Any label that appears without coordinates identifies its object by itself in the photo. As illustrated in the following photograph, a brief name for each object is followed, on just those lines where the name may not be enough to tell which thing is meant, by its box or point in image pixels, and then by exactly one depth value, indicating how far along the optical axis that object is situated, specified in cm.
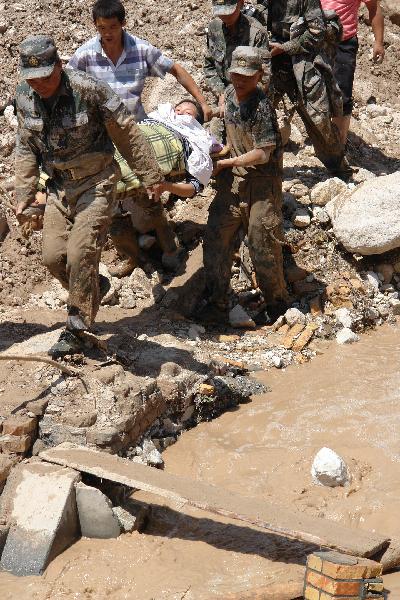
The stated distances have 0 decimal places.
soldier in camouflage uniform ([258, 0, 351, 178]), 802
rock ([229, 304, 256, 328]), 751
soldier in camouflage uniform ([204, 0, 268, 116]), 753
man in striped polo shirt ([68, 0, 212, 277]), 711
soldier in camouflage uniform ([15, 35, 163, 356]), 577
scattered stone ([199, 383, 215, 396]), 629
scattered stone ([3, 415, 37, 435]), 543
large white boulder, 773
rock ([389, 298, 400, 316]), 784
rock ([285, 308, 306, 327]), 747
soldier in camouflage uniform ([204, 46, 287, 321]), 673
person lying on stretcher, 678
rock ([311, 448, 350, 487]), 545
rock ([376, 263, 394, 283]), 802
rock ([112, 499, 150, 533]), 507
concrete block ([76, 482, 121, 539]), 504
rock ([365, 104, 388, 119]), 1005
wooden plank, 460
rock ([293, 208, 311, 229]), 809
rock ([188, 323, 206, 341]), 715
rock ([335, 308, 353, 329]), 750
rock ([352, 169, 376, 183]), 851
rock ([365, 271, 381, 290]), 792
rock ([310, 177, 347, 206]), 823
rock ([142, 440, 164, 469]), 570
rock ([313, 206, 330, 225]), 812
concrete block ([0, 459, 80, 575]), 484
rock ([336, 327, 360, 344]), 734
